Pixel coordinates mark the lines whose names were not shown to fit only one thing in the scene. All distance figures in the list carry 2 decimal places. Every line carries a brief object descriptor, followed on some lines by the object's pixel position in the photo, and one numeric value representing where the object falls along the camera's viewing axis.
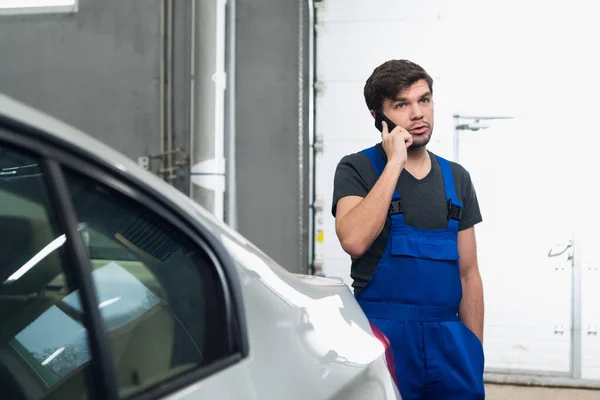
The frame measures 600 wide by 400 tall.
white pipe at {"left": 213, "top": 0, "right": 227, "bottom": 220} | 4.98
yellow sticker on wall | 5.18
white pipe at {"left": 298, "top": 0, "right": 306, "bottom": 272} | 5.27
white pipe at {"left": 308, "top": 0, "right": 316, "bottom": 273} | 5.19
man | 1.95
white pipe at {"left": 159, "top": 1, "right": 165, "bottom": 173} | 5.53
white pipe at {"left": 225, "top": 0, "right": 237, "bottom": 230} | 5.34
